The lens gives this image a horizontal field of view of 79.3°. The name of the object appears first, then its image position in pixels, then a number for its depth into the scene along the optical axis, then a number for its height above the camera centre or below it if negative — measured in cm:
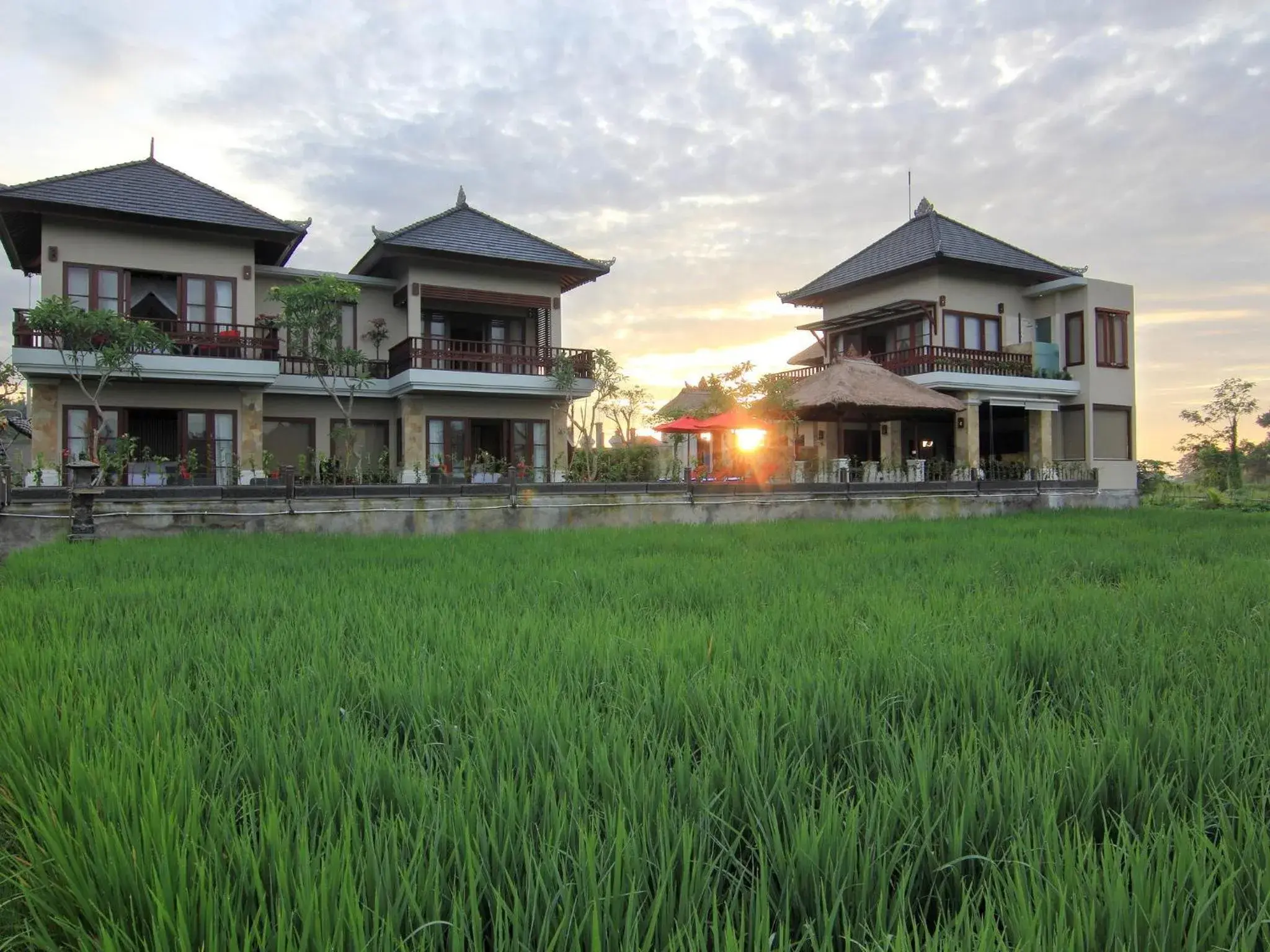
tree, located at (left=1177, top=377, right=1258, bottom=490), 2892 +241
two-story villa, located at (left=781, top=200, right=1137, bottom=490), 2133 +398
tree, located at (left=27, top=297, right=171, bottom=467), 1248 +252
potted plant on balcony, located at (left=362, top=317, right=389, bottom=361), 1852 +360
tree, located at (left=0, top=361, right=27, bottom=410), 2532 +324
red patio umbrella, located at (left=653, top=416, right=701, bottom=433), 1953 +142
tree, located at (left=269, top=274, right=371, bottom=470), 1445 +303
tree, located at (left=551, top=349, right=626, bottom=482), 1811 +237
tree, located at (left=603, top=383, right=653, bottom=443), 2714 +263
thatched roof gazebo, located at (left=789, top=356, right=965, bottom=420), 1539 +175
